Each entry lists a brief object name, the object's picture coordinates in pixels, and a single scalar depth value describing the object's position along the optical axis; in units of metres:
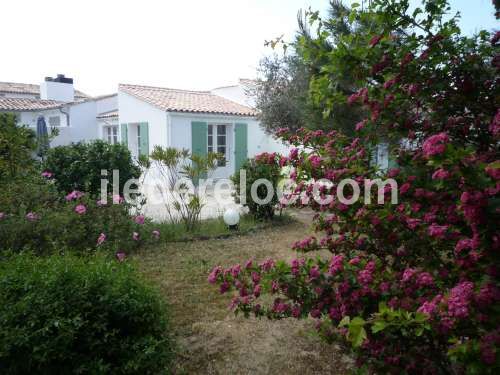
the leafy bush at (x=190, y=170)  6.70
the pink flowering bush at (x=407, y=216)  1.45
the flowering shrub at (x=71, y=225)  4.91
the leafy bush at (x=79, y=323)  2.14
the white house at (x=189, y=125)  13.39
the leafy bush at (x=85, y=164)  7.19
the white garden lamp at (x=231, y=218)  7.34
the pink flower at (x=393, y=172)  2.03
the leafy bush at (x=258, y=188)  8.07
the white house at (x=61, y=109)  18.06
